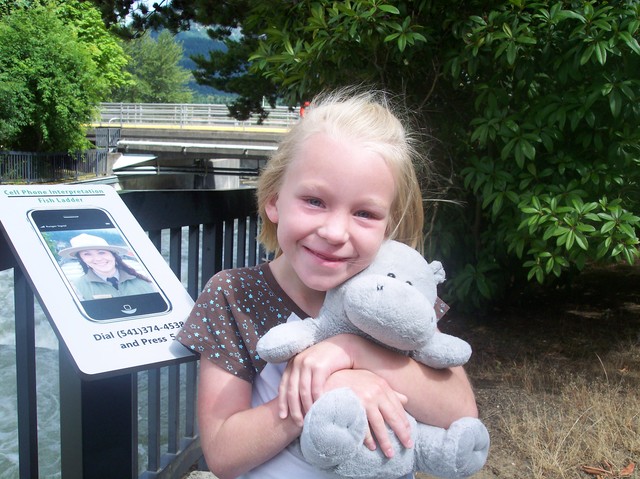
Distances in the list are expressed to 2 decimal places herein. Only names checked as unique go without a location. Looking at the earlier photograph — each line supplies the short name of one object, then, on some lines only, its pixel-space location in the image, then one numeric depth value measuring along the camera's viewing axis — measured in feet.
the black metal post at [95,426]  5.30
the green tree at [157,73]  279.49
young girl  4.25
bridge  97.35
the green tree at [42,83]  96.17
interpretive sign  4.59
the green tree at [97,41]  116.37
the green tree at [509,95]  12.36
